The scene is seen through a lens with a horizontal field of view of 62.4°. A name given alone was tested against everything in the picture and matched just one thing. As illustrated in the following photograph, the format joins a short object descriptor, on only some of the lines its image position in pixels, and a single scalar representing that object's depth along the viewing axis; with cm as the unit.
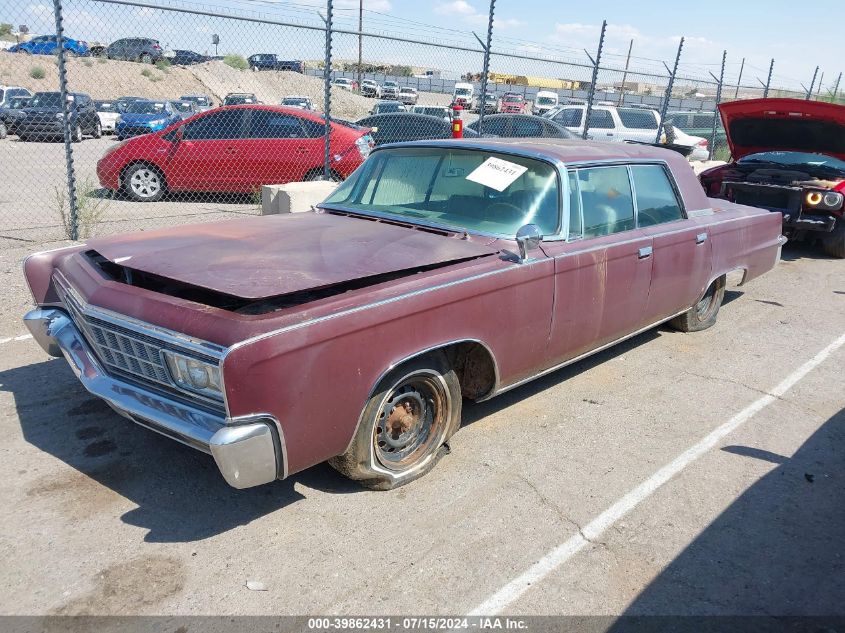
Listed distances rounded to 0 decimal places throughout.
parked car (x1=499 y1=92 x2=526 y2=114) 3512
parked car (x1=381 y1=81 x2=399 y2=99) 4009
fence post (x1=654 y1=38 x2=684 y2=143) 1388
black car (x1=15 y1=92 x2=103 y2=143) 2092
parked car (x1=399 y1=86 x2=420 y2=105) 4319
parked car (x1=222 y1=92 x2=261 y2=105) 2286
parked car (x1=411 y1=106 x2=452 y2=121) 1900
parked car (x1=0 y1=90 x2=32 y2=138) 2127
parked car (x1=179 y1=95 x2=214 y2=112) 2669
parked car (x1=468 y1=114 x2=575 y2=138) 1265
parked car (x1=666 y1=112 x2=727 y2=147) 1995
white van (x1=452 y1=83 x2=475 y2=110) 4519
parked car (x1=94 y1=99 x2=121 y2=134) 2394
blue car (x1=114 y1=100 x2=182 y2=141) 2008
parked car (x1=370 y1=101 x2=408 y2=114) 2152
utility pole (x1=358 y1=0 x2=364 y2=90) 804
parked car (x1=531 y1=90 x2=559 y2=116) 3797
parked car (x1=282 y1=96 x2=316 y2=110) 2780
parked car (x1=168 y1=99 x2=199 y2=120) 2321
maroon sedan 278
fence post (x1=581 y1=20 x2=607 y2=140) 1171
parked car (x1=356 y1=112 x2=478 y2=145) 1284
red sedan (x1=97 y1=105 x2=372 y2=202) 1054
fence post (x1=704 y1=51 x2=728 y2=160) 1517
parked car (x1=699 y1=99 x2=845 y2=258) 866
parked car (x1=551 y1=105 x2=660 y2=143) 1579
